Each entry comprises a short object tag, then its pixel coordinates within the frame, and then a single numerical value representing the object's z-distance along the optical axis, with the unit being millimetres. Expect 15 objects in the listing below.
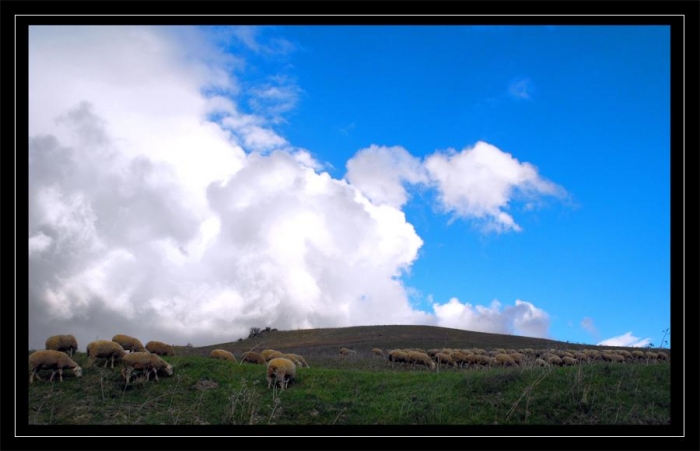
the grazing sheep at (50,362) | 13867
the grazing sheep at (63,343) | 16422
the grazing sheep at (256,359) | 19594
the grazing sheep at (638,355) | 28766
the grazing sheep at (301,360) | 21292
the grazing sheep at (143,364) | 14344
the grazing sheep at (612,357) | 25172
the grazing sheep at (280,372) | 14844
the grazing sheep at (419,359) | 23220
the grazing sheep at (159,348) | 19328
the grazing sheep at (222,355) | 20234
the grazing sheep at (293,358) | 20083
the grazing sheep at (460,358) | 23578
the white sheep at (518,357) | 24383
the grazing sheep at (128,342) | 18062
